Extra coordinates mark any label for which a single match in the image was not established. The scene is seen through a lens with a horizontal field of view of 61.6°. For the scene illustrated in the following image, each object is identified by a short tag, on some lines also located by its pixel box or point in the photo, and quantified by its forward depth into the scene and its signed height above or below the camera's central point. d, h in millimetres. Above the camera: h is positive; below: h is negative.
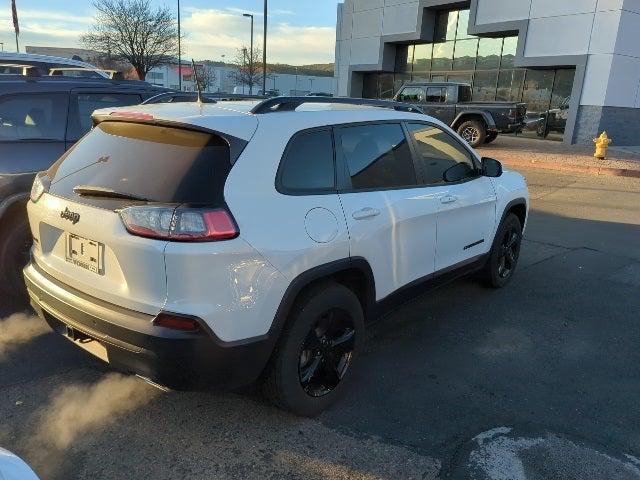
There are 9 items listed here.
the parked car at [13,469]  1537 -1148
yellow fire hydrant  14266 -1287
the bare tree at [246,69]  57281 +1014
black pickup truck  16156 -591
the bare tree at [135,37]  34594 +2180
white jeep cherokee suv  2391 -770
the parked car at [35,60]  8383 +100
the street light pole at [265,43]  24436 +1647
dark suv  4016 -520
